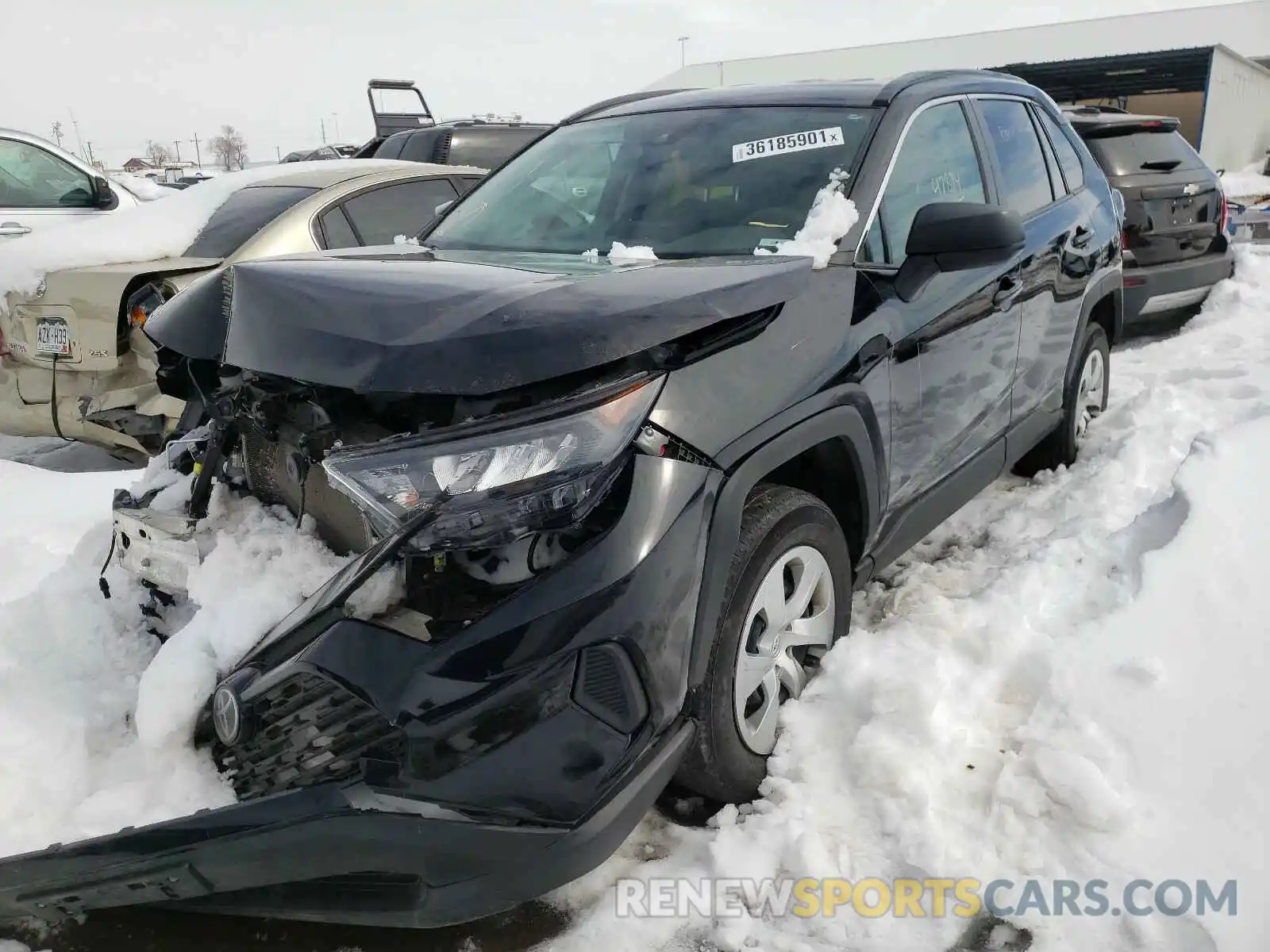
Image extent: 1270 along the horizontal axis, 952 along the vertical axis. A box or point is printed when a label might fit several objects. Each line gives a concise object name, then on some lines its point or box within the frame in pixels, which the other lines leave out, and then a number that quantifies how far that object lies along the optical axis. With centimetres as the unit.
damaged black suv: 163
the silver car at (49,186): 700
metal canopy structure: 2505
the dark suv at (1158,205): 657
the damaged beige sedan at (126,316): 430
